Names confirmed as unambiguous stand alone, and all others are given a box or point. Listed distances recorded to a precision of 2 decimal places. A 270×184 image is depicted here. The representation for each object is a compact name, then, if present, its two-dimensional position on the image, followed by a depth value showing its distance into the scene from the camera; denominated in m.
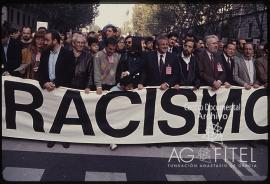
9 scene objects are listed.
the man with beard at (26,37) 9.79
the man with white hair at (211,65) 8.53
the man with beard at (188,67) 8.52
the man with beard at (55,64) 7.88
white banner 7.73
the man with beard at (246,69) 8.85
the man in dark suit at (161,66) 8.25
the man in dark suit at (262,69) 8.95
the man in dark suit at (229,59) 8.85
